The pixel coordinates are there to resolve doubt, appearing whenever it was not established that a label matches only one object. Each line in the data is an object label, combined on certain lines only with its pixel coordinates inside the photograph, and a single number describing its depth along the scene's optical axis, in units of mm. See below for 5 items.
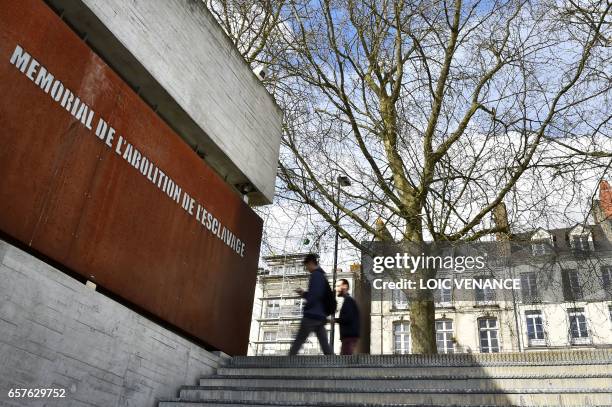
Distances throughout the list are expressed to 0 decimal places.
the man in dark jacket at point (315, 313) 8062
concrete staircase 5340
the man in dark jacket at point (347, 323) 8242
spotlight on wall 10508
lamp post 12594
